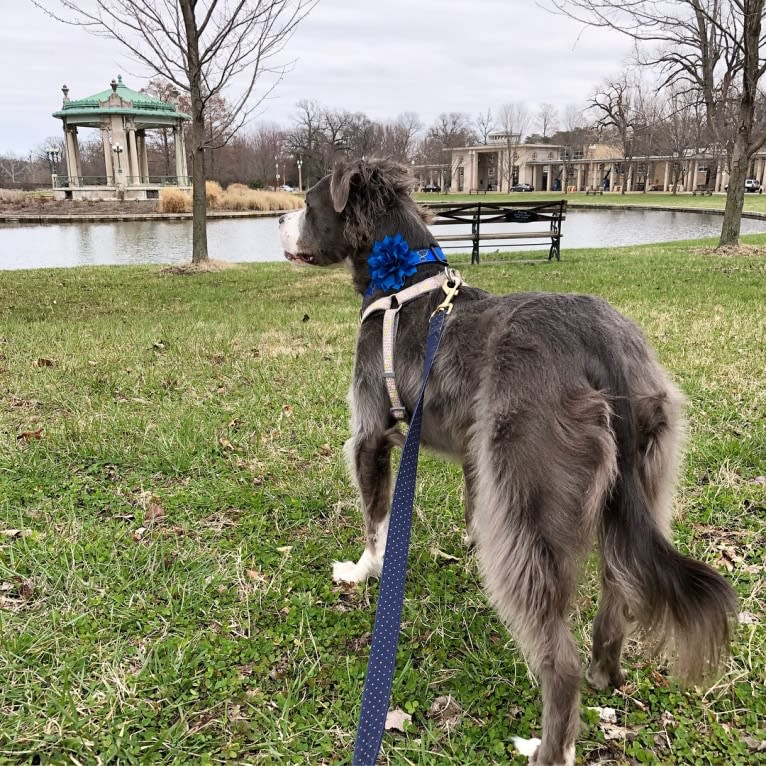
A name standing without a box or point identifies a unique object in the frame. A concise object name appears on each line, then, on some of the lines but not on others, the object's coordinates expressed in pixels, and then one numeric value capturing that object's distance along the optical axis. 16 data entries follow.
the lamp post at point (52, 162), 48.65
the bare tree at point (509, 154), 96.40
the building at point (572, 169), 78.38
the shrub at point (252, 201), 39.84
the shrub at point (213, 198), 39.34
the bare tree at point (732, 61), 12.56
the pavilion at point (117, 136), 47.25
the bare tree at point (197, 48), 12.09
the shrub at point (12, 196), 44.81
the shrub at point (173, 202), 35.94
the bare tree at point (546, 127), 117.31
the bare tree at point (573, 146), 94.56
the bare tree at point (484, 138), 109.75
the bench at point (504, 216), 13.69
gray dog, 1.94
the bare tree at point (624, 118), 74.56
